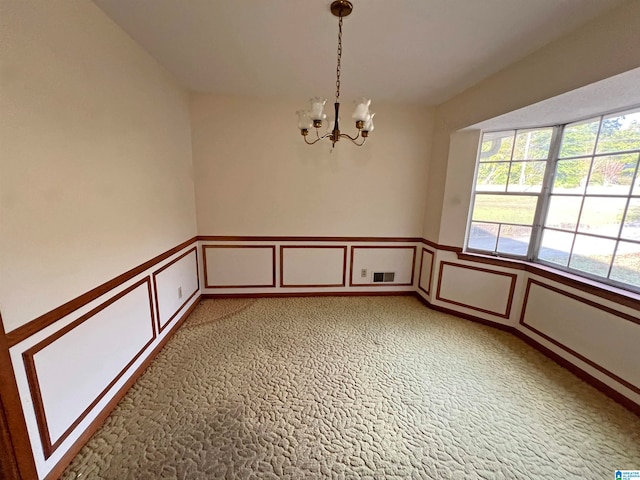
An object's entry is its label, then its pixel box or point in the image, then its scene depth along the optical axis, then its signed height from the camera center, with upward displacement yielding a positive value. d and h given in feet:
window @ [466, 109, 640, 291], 7.04 +0.14
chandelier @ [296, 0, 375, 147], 5.25 +1.75
